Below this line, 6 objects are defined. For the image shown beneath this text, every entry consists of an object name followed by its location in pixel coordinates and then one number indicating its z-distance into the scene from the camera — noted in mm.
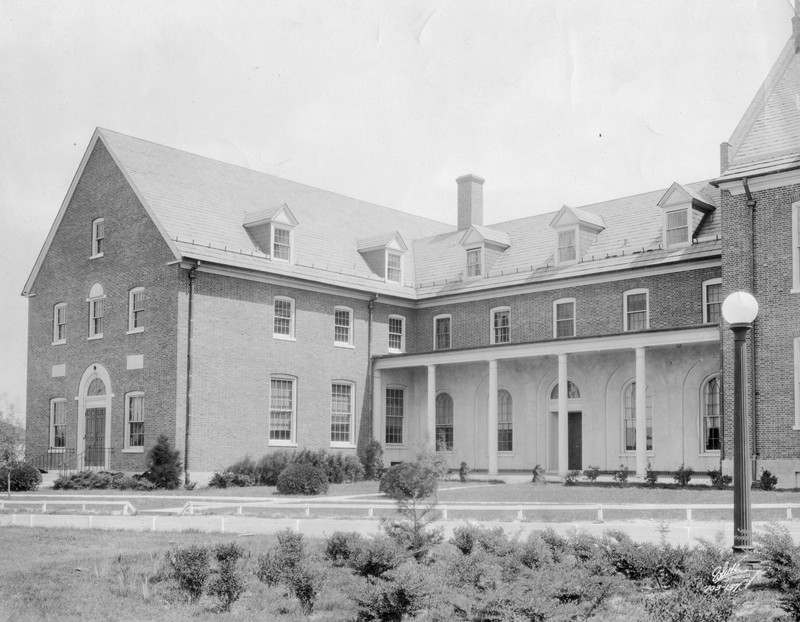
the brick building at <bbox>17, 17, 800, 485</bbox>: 29719
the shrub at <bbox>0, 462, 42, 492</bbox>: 31450
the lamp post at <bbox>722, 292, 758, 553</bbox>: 11000
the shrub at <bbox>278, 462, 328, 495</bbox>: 28156
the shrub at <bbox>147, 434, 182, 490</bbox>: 31281
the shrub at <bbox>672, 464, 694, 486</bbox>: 28422
